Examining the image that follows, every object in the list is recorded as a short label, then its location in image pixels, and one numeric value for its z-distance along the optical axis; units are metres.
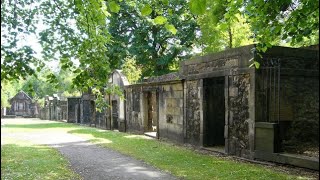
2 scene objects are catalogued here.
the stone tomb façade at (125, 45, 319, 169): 10.39
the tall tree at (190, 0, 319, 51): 6.08
